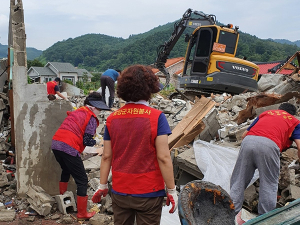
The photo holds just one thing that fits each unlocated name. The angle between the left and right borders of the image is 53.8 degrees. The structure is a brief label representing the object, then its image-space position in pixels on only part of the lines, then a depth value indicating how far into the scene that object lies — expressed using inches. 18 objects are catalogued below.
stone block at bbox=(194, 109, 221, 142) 217.0
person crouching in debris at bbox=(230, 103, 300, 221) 125.0
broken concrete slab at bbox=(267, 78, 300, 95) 327.9
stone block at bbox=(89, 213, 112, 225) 138.2
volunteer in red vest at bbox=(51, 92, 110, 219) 137.2
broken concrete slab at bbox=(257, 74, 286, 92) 408.3
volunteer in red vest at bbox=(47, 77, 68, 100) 296.5
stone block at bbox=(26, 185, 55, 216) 144.3
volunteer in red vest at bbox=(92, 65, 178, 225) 82.0
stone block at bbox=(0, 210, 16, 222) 140.2
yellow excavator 406.9
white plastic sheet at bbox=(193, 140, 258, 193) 155.4
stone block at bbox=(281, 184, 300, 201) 138.8
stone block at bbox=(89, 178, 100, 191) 176.4
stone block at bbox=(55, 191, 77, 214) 148.6
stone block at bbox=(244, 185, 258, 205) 147.6
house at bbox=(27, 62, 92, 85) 2026.5
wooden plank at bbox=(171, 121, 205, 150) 201.8
